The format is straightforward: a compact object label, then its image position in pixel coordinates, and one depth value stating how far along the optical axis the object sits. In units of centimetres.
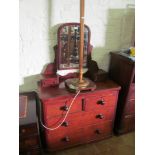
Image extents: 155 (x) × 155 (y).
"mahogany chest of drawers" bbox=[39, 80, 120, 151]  149
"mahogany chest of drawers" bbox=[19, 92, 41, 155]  133
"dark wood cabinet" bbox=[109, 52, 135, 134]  167
